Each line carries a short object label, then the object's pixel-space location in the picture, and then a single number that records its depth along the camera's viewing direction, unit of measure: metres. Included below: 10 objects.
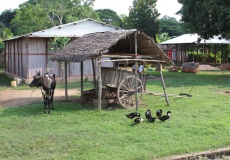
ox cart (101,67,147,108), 12.30
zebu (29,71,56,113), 11.72
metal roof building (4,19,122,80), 21.84
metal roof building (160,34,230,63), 33.09
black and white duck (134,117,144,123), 9.66
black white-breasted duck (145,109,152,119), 9.91
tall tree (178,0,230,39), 20.64
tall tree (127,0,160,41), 38.47
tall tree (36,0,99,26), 40.66
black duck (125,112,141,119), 10.09
